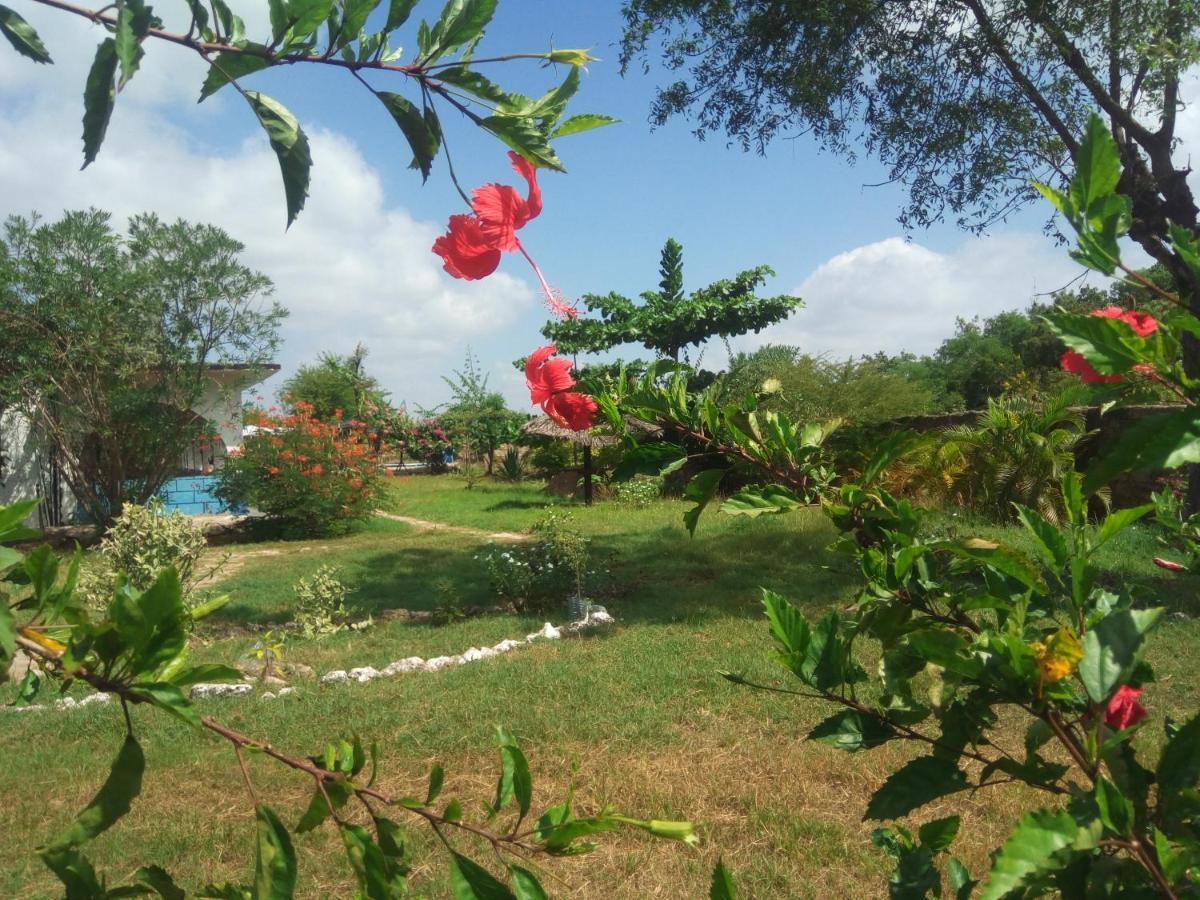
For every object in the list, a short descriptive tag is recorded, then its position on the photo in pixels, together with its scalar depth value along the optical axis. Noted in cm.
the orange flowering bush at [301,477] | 1191
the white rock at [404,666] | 514
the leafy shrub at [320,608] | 629
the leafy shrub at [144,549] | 602
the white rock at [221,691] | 466
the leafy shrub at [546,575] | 689
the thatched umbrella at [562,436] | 1363
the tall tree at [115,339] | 983
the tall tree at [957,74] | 616
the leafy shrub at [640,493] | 1411
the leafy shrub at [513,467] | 2033
